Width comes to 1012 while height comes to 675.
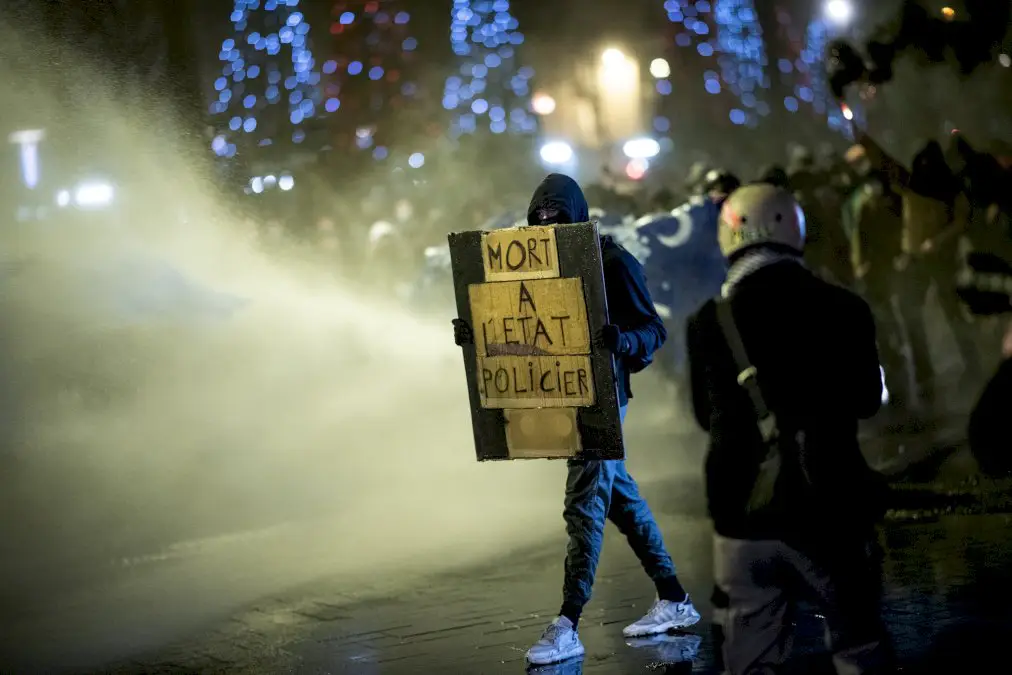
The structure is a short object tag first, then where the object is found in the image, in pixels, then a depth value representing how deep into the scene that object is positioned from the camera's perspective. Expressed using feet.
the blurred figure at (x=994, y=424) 25.79
